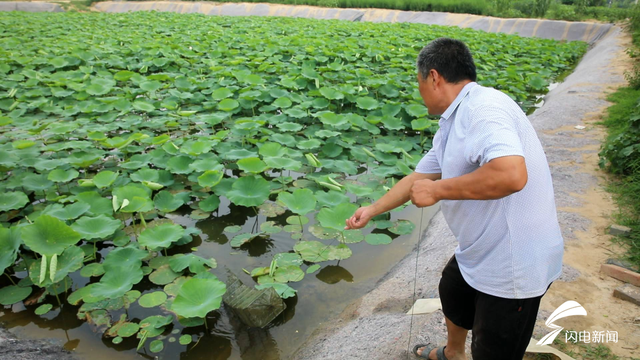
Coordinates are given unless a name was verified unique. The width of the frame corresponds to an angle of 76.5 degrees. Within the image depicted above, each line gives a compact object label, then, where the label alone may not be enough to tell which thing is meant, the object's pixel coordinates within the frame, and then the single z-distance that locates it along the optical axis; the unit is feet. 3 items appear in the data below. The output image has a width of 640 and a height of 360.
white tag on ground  6.45
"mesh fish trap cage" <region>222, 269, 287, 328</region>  7.14
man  3.42
